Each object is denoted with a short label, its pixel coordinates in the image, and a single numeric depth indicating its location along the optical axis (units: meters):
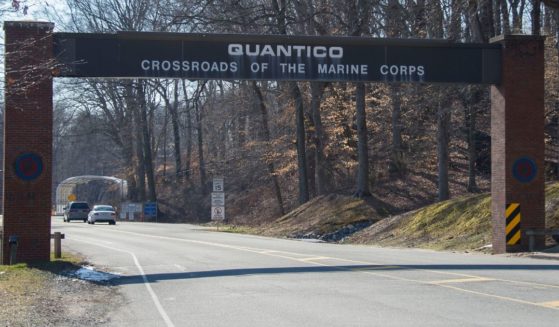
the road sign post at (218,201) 48.88
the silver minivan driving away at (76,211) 64.38
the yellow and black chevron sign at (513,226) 23.50
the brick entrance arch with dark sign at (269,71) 20.56
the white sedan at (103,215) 58.84
